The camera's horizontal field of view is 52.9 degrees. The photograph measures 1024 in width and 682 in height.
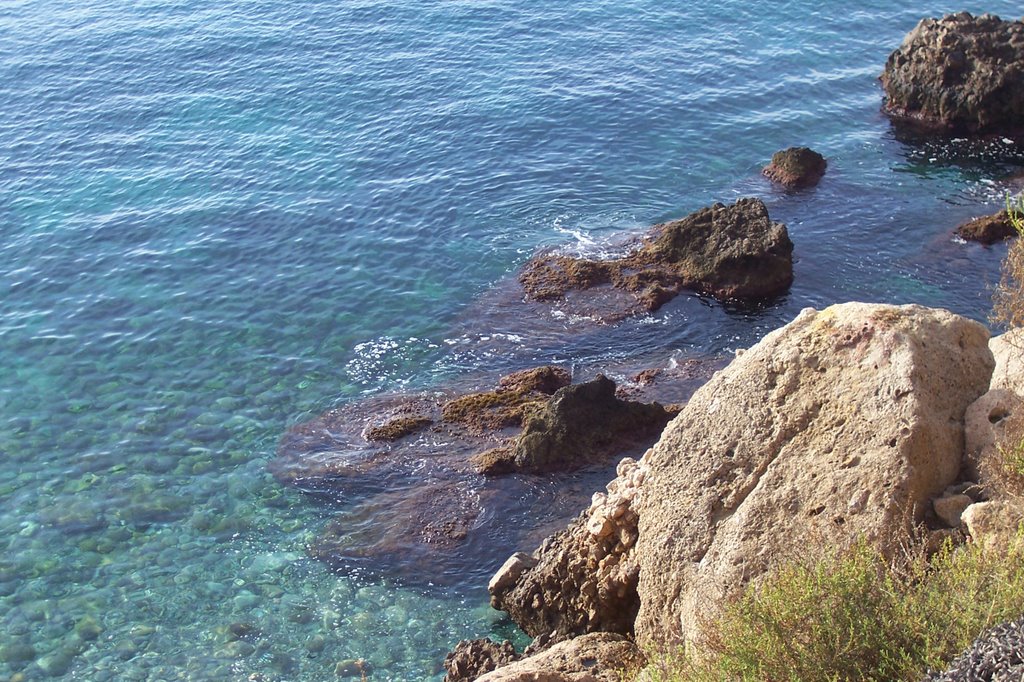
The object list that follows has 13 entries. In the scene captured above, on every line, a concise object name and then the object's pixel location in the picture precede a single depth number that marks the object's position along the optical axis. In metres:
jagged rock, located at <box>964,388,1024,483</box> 15.84
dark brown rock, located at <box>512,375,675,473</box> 27.22
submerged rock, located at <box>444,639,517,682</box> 21.11
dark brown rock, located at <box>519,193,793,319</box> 34.72
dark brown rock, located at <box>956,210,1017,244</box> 36.19
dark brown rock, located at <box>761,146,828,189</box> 41.50
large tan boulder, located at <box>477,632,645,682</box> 17.20
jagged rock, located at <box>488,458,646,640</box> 19.84
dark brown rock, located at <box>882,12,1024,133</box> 43.84
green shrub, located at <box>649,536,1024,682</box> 12.02
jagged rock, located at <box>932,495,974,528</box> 15.48
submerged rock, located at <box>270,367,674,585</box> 25.64
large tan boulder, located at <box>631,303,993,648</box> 15.90
